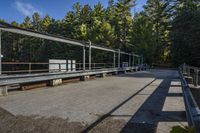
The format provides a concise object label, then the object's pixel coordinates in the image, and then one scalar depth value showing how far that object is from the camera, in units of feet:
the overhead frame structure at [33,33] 17.70
